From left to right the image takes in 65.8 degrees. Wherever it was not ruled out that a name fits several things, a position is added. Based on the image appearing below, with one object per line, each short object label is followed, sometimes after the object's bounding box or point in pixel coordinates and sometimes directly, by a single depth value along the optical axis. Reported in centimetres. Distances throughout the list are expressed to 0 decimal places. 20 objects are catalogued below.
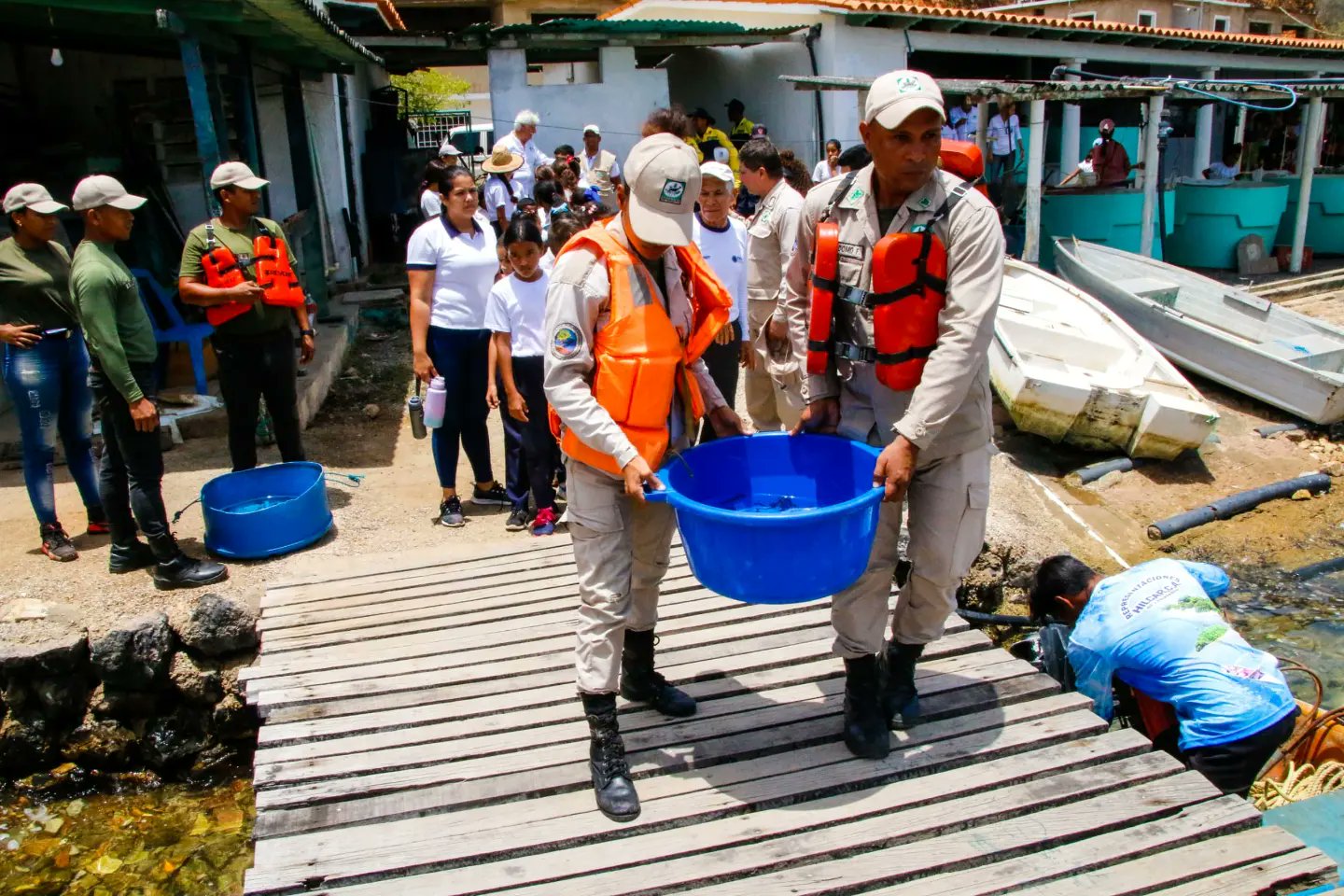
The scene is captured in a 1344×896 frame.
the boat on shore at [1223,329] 939
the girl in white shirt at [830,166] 1022
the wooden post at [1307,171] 1427
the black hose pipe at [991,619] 507
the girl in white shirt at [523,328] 514
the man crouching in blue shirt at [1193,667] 346
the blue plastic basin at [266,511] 527
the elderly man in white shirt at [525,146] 1066
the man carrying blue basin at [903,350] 280
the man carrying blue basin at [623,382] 280
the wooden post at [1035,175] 1185
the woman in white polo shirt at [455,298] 537
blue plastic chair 762
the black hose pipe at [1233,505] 756
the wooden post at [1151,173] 1258
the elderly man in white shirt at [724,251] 525
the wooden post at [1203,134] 1864
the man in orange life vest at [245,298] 523
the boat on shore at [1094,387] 815
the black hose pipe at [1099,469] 834
